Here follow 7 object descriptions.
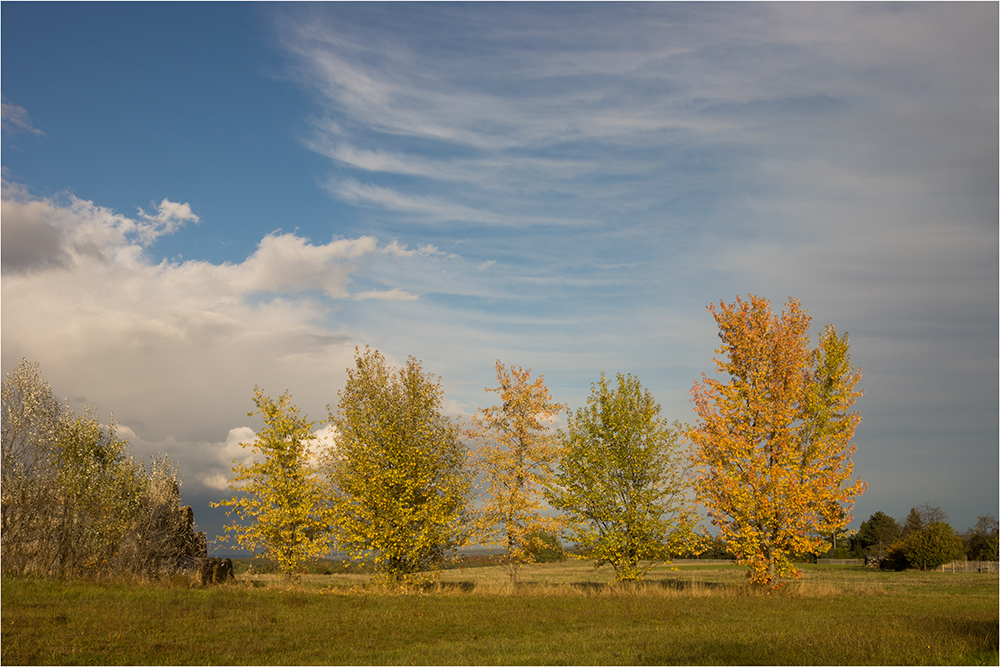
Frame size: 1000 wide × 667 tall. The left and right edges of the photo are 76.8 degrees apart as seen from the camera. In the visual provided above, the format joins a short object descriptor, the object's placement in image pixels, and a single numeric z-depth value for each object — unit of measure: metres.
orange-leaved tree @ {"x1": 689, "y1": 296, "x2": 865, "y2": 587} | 28.84
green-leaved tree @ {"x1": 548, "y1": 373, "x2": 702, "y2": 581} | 30.36
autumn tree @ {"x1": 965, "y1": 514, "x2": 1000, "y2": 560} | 70.50
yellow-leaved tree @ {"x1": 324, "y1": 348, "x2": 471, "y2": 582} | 28.81
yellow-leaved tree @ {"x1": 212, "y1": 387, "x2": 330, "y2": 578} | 29.19
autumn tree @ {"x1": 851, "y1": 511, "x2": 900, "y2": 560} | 80.44
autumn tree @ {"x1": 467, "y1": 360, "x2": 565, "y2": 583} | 34.84
